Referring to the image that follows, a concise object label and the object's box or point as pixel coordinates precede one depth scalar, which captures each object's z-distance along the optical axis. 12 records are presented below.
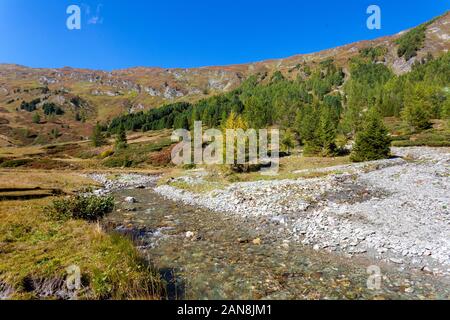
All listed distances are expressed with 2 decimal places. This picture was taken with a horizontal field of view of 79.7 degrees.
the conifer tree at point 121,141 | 97.00
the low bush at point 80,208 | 17.78
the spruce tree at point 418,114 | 67.19
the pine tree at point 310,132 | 55.44
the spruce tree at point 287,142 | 64.88
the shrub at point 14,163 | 71.62
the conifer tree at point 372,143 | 41.09
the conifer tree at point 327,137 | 52.75
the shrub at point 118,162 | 78.12
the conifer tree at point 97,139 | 113.44
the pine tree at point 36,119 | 196.38
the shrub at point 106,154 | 91.40
